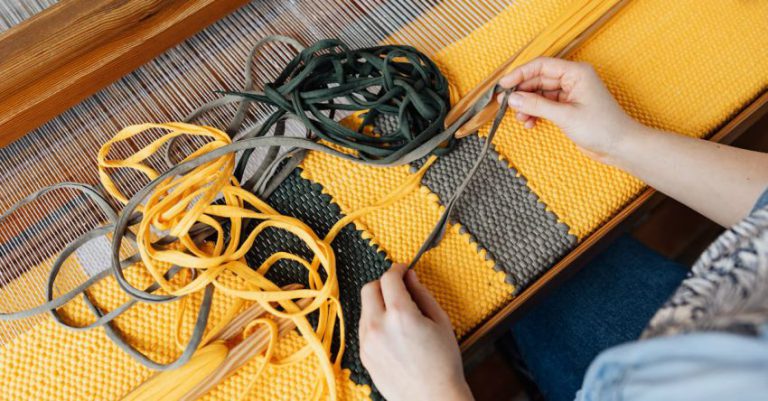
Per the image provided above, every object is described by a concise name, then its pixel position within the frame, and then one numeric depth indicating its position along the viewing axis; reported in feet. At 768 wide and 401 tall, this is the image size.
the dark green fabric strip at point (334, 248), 2.55
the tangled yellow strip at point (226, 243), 2.39
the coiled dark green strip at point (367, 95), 2.65
